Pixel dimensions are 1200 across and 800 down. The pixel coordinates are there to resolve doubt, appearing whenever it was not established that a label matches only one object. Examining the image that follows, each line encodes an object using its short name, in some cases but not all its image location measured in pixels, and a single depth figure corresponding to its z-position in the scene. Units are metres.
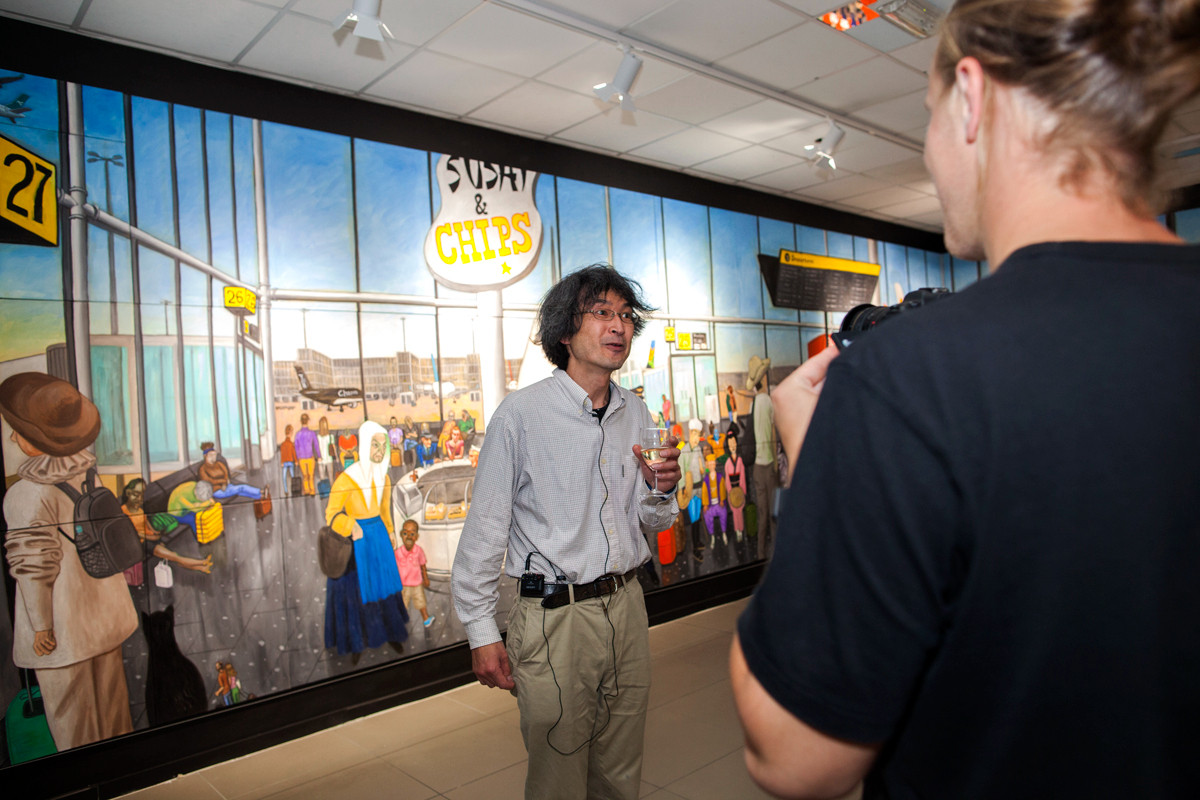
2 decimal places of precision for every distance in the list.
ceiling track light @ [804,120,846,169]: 4.74
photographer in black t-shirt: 0.46
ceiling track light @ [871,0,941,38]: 3.43
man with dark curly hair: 1.97
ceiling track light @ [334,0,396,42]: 2.78
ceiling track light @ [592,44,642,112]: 3.56
